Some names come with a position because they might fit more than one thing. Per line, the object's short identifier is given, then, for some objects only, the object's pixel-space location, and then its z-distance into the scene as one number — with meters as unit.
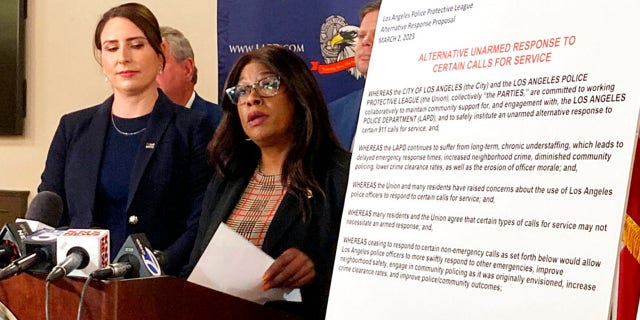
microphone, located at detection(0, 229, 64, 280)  1.98
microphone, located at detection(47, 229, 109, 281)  1.95
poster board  1.44
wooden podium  1.91
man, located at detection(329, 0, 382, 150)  3.45
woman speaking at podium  2.62
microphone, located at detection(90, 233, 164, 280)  1.97
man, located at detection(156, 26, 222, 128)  4.16
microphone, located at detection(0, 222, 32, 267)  2.09
